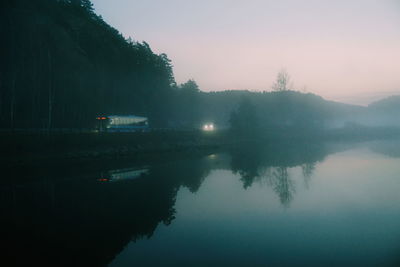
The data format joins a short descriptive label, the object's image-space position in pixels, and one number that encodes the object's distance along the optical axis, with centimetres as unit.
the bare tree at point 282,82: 7974
